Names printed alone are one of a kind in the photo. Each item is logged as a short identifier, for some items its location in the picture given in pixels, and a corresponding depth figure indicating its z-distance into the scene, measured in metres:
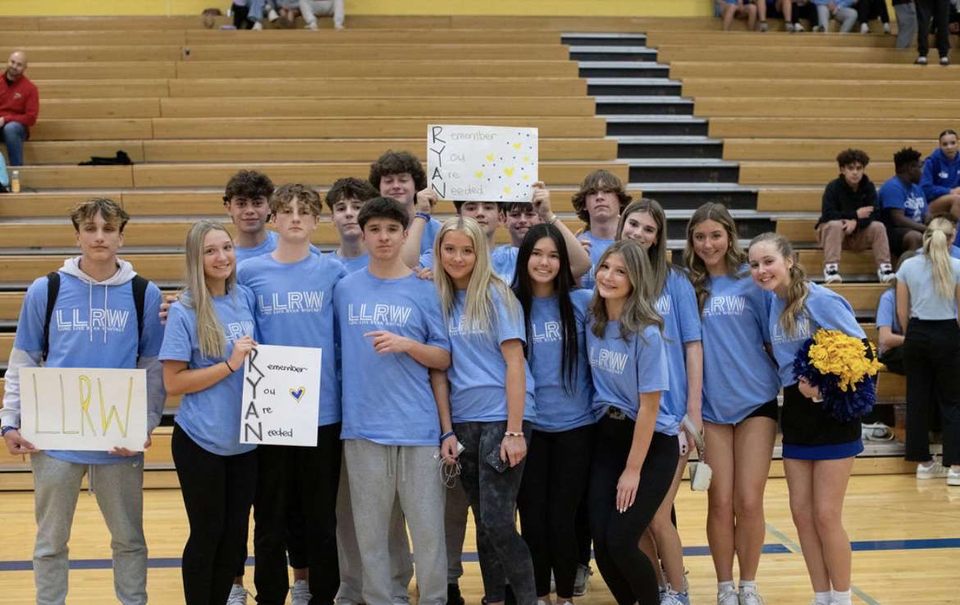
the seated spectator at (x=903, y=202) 7.22
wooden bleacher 7.53
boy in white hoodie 3.35
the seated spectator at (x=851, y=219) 7.09
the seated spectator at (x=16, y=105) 7.96
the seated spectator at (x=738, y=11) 10.96
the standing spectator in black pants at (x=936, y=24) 9.95
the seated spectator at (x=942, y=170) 7.52
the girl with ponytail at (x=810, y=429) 3.53
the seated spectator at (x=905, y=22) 10.18
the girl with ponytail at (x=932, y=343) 5.62
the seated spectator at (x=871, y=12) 10.80
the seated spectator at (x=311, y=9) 10.45
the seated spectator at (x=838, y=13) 10.84
